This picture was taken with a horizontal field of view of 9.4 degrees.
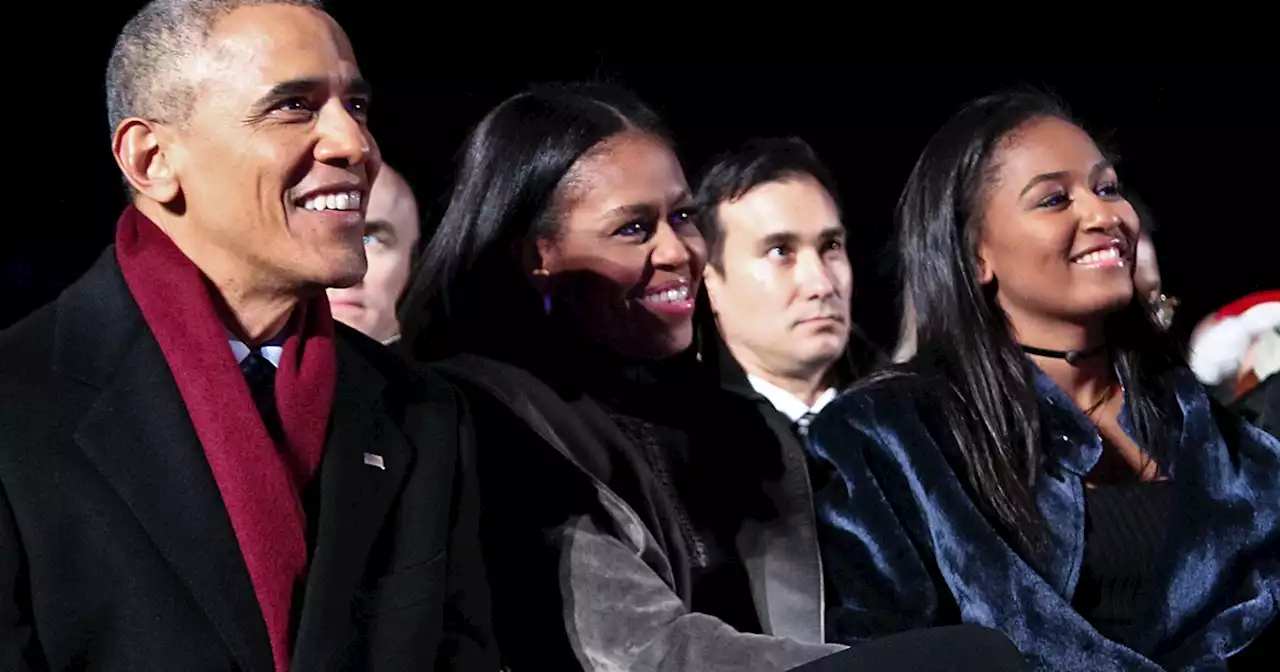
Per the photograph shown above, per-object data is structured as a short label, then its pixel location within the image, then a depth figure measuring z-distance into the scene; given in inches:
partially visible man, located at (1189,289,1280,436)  260.0
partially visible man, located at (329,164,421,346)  254.1
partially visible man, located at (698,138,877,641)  258.3
